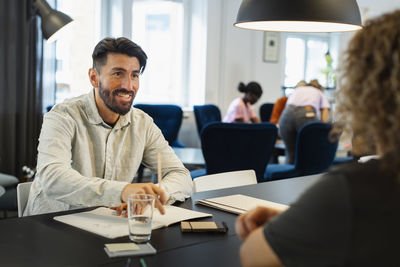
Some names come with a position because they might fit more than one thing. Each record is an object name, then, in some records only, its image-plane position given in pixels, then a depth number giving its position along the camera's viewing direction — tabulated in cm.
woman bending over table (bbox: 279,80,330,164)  467
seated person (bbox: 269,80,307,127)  575
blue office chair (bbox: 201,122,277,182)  343
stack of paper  181
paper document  148
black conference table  124
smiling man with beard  204
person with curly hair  77
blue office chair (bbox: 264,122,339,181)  394
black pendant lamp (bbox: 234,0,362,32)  215
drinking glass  139
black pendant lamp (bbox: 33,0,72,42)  393
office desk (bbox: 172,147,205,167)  364
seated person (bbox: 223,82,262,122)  598
